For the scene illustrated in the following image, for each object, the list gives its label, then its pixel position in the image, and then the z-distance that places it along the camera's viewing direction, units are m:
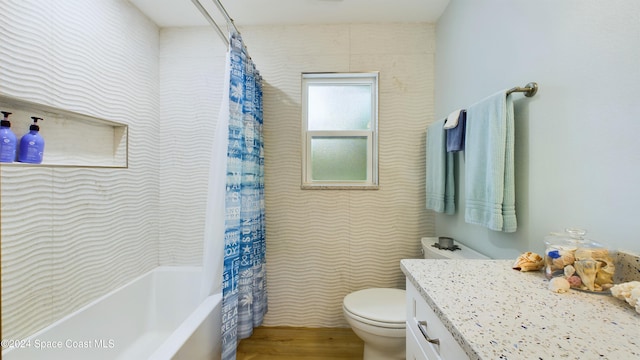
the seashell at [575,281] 0.78
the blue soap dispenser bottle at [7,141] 1.15
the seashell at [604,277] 0.76
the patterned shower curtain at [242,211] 1.44
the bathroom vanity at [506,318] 0.56
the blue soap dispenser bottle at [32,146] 1.24
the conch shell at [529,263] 0.91
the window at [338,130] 2.09
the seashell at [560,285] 0.77
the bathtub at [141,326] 1.23
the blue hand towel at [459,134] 1.45
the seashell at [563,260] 0.81
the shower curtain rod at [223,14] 1.25
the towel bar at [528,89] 1.06
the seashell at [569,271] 0.80
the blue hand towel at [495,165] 1.13
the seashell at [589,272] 0.76
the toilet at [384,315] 1.38
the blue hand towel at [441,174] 1.66
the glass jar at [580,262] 0.76
